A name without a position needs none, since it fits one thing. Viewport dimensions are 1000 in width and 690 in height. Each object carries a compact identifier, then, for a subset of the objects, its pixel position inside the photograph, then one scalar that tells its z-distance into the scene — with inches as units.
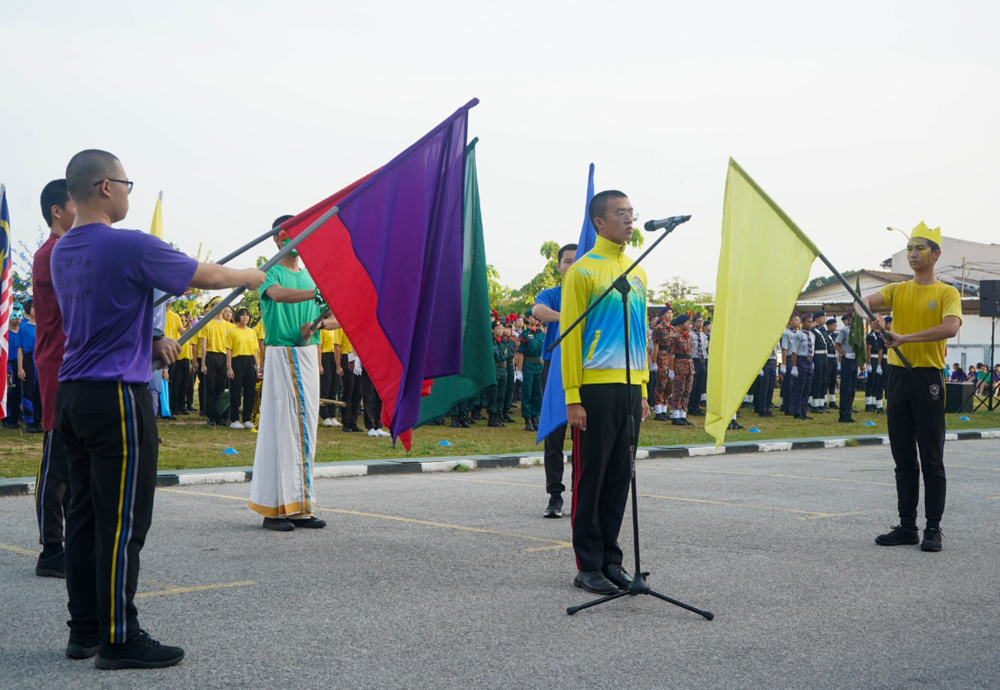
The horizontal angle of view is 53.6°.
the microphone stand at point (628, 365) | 201.3
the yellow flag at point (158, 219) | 299.3
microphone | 206.1
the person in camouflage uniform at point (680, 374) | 786.8
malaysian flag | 426.9
